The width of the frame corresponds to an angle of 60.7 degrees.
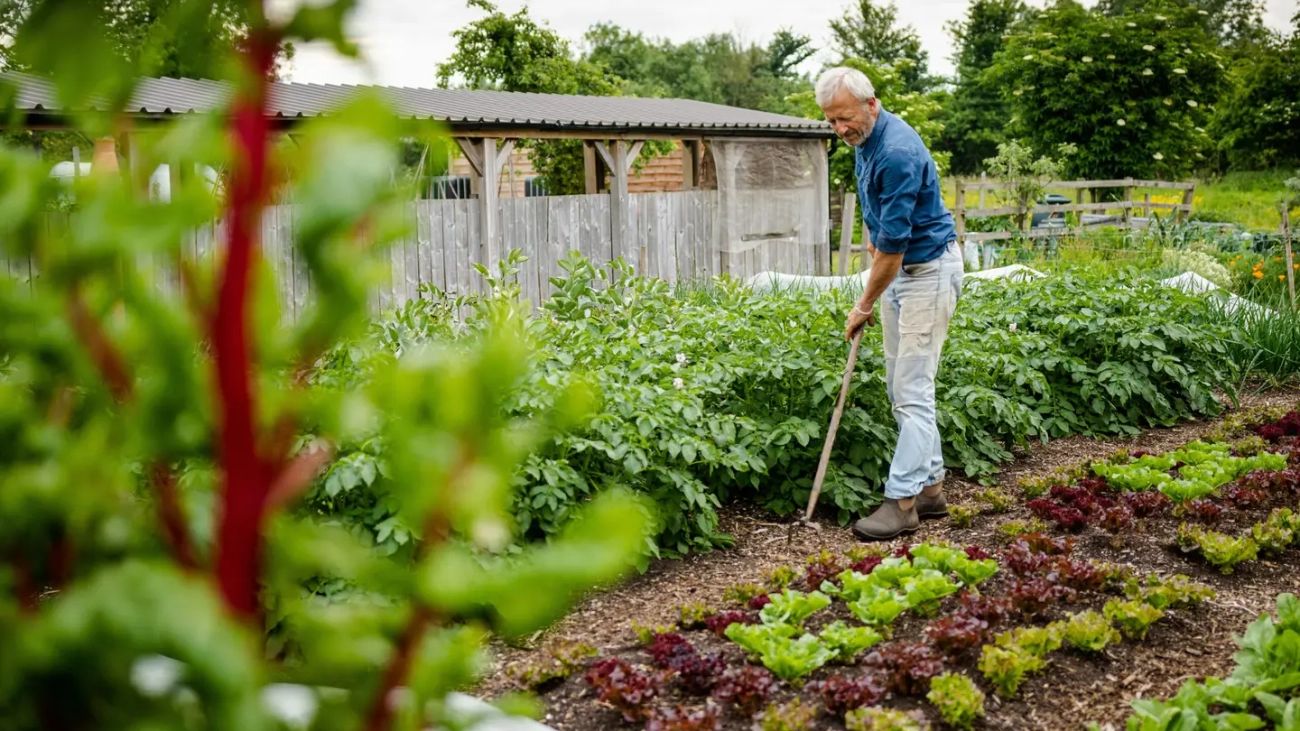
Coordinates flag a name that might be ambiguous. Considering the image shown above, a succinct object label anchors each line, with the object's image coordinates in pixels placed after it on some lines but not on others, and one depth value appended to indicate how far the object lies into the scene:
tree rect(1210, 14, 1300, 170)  30.28
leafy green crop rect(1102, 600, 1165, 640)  3.48
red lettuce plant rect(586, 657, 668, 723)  2.94
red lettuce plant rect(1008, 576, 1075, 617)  3.60
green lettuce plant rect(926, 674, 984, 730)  2.87
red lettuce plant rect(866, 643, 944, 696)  3.06
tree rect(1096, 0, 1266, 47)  57.59
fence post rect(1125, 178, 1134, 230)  18.92
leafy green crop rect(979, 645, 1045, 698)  3.07
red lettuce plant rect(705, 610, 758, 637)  3.52
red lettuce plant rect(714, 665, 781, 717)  2.97
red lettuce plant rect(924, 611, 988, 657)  3.26
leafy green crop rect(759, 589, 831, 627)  3.54
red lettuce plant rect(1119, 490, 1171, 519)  4.77
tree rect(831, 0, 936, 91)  48.22
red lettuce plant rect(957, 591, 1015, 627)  3.50
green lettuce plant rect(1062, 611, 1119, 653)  3.34
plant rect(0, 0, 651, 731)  0.44
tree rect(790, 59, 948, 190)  25.61
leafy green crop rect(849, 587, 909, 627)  3.50
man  4.67
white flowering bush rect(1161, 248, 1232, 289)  11.41
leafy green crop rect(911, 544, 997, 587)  3.86
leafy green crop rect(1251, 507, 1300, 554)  4.34
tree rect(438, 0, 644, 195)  26.58
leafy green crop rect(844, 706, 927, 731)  2.72
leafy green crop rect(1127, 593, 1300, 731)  2.67
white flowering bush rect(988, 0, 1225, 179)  26.58
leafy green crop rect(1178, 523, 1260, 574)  4.14
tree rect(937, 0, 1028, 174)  43.12
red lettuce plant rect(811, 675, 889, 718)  2.92
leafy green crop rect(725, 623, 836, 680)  3.12
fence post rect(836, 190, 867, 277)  16.31
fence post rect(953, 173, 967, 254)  17.16
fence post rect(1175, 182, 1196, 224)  19.56
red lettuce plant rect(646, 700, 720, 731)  2.77
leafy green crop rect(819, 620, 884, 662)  3.28
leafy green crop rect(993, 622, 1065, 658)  3.25
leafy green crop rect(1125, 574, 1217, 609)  3.67
